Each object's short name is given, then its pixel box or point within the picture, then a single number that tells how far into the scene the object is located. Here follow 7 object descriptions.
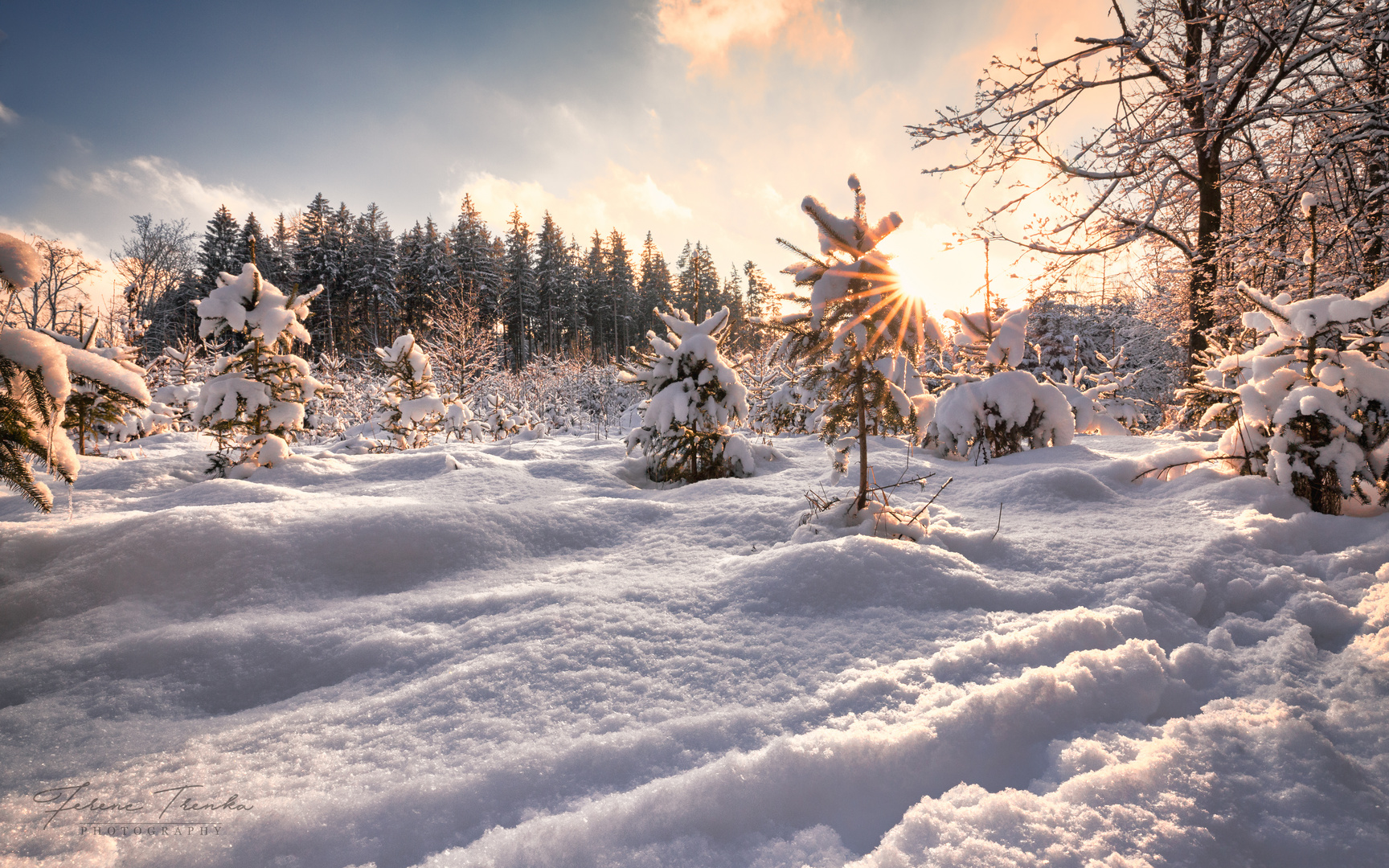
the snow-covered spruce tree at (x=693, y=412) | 5.55
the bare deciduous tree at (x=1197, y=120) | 4.72
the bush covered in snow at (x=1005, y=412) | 5.91
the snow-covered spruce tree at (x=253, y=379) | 5.11
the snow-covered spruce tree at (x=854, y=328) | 3.23
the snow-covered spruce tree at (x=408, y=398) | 8.68
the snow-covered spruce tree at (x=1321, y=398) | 3.12
